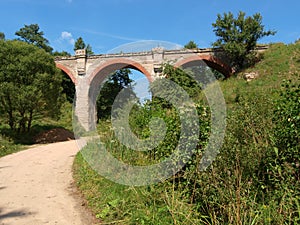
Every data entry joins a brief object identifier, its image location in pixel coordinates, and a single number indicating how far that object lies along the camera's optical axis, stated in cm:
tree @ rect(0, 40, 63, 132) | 1295
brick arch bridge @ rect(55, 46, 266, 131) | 2115
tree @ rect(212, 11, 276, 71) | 1742
